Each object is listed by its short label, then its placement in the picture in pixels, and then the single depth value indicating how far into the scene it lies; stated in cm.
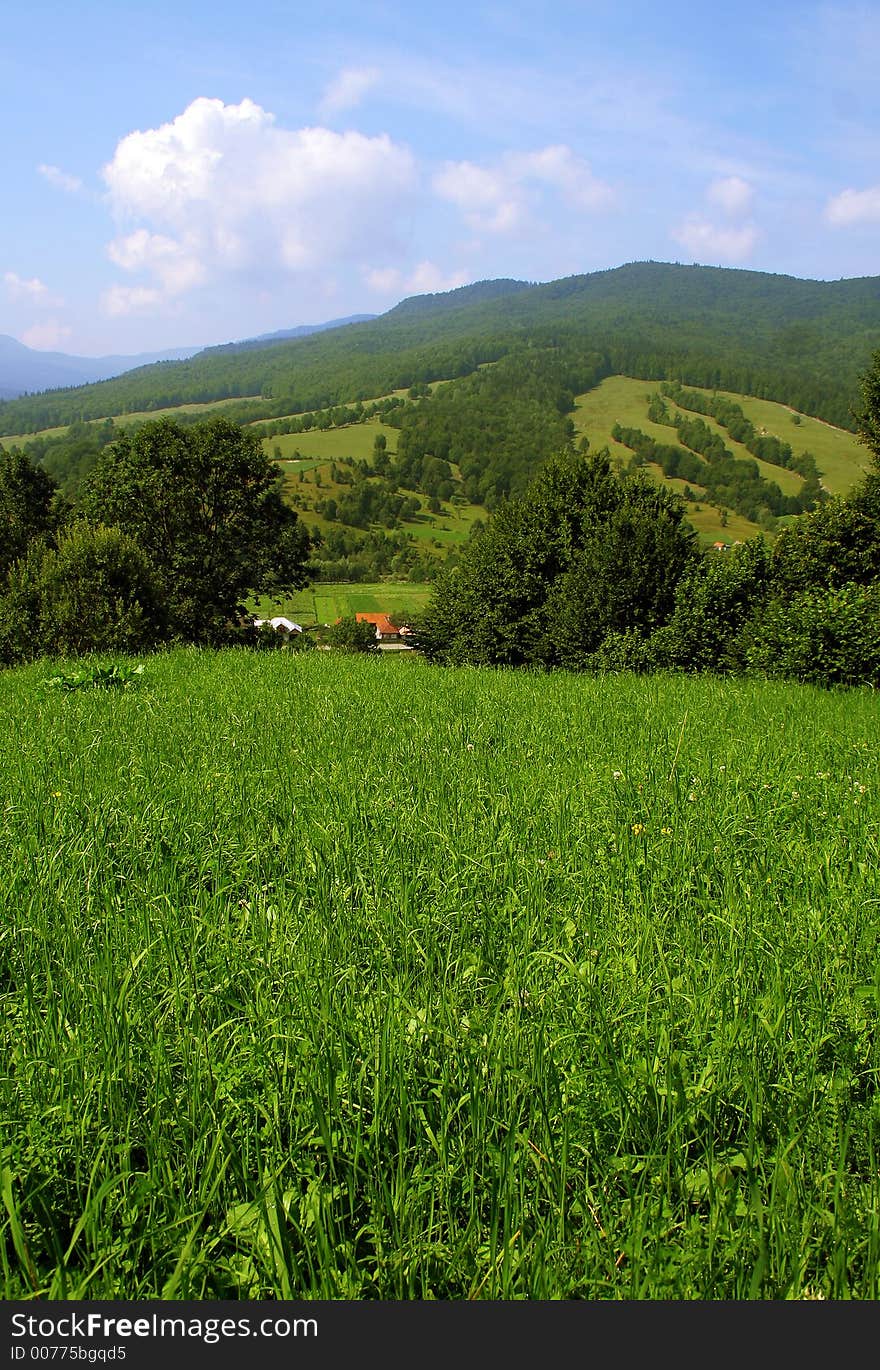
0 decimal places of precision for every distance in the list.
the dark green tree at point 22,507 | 3475
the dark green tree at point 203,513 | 3186
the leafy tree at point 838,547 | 1805
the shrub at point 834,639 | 1390
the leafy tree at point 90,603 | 1758
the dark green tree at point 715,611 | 1900
